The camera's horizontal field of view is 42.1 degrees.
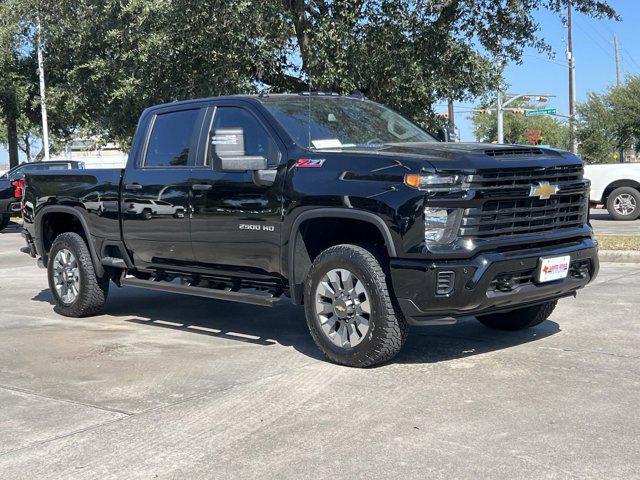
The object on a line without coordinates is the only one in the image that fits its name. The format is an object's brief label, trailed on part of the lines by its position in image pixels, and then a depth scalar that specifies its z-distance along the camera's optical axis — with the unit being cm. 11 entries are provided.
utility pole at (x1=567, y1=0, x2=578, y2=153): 4675
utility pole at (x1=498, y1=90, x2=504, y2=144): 3752
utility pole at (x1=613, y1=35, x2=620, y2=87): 7219
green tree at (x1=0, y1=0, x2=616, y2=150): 1482
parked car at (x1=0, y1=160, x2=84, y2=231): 2041
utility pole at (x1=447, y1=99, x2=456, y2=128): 4525
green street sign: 3875
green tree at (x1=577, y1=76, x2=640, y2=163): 4484
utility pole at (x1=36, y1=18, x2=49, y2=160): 2448
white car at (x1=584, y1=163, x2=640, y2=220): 1867
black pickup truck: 537
